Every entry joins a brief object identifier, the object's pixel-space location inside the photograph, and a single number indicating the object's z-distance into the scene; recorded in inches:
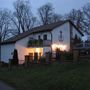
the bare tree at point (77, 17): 1392.9
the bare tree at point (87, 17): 1394.1
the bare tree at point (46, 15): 1607.9
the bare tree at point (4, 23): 1602.2
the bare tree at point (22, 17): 1581.5
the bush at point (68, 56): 616.4
